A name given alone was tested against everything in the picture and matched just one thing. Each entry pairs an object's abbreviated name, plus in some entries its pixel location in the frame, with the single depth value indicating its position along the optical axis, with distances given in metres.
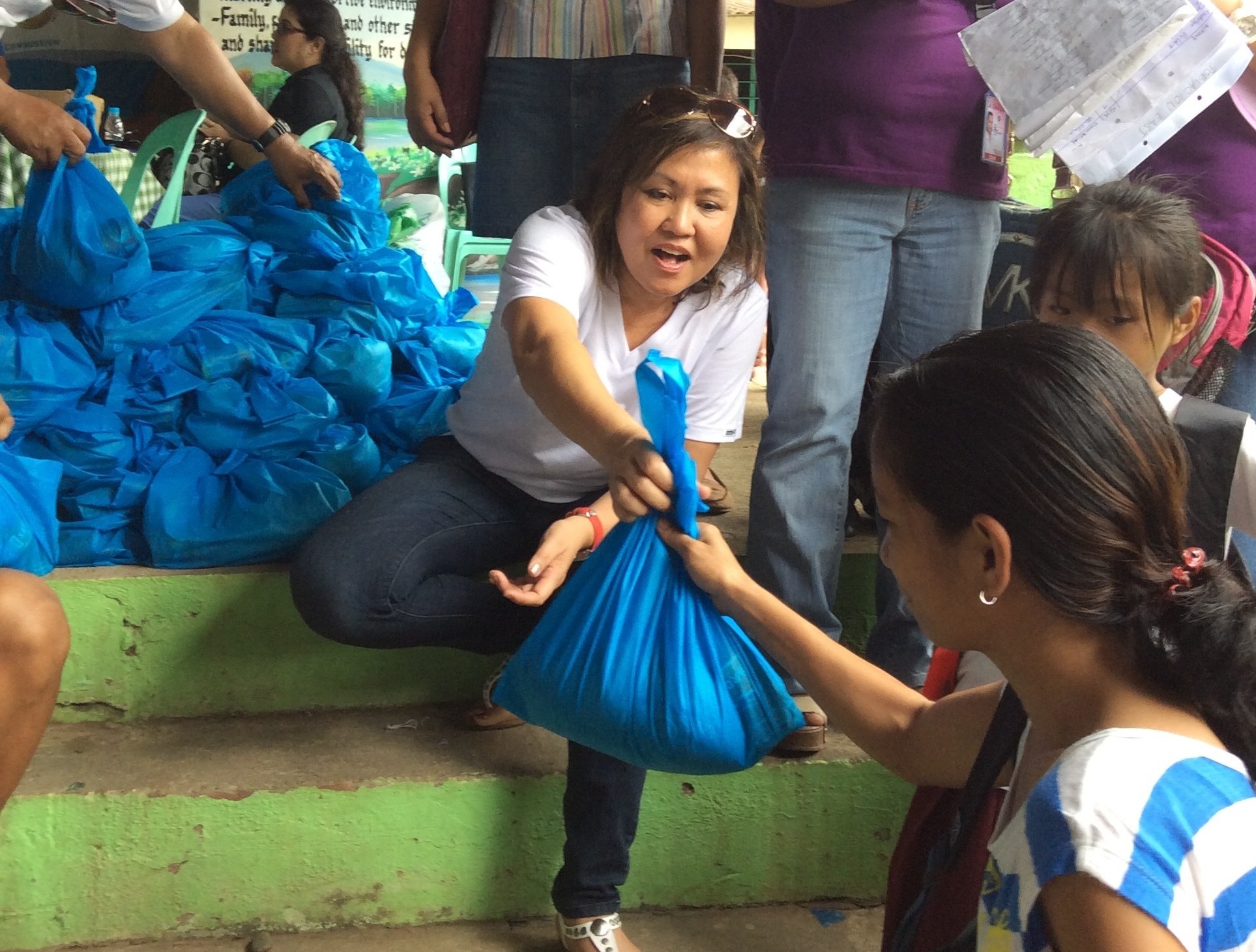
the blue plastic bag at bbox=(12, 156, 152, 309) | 2.01
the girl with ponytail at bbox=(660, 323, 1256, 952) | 0.84
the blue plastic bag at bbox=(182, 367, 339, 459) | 2.15
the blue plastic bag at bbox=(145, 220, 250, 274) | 2.30
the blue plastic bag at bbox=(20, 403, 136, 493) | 2.07
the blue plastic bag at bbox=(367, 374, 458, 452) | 2.36
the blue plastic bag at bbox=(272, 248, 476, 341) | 2.42
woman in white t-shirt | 1.71
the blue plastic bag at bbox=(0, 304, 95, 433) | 2.04
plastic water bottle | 4.04
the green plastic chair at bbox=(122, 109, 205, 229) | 2.60
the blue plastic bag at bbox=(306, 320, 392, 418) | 2.31
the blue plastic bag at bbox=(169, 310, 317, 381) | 2.22
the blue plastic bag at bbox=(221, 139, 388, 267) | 2.45
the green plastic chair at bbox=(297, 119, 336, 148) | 2.91
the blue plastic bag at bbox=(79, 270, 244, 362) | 2.17
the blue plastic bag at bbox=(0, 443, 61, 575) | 1.67
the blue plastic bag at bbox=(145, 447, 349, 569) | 2.02
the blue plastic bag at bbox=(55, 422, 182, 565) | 2.03
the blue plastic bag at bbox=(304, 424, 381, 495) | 2.16
